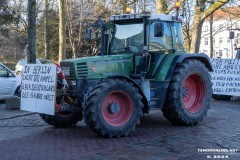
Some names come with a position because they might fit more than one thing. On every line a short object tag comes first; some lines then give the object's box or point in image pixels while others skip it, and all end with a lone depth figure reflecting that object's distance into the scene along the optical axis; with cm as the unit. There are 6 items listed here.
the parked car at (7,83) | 1434
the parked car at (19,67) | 2777
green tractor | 798
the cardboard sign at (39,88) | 831
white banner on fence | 1436
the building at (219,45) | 7338
